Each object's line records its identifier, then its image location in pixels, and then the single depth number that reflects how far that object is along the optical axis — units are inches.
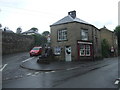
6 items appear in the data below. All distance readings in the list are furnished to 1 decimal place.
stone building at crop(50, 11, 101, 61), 564.1
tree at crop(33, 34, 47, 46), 997.3
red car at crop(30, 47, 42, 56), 670.7
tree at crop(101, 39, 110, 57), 881.4
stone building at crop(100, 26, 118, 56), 1060.0
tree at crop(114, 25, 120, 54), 1251.7
